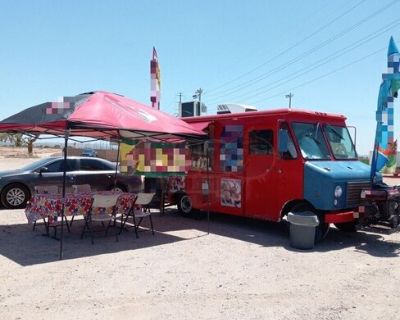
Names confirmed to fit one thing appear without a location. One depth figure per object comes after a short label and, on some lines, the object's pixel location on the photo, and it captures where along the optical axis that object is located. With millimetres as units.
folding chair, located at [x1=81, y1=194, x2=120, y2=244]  8477
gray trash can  8148
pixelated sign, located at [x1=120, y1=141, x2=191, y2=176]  11586
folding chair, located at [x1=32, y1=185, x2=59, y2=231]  9648
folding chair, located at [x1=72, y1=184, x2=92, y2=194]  10266
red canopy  7551
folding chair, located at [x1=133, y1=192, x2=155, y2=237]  9086
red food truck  8664
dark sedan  12656
